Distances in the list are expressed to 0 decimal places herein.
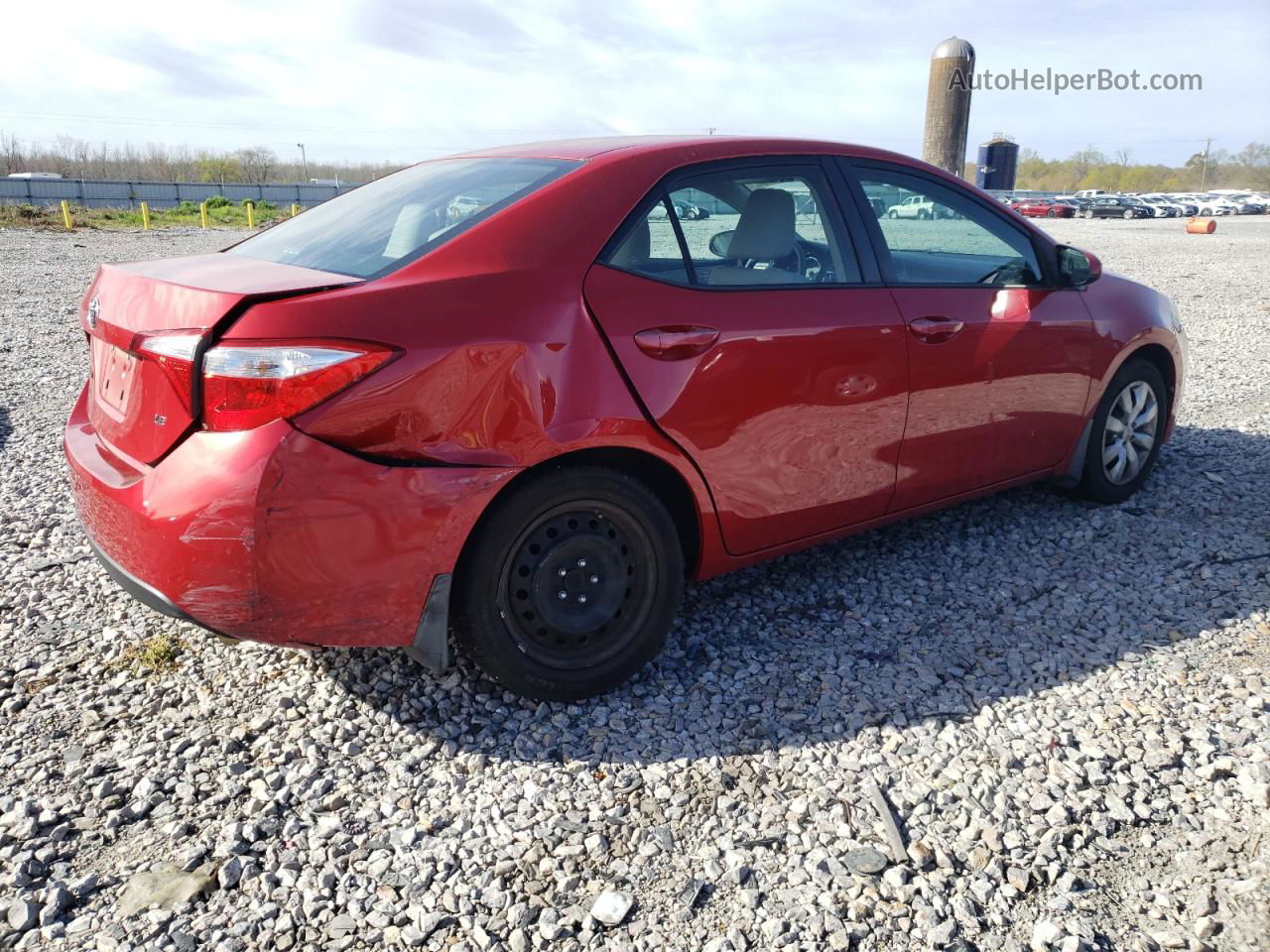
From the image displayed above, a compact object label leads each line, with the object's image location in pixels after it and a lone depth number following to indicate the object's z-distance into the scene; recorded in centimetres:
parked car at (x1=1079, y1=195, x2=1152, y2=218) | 4831
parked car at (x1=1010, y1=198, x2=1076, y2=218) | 4700
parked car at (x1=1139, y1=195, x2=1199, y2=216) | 5088
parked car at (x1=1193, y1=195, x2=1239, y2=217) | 5281
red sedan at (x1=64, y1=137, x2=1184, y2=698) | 240
